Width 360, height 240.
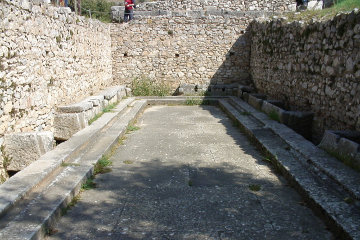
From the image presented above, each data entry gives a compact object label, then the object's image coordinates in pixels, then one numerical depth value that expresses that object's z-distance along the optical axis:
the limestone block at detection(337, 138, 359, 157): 3.92
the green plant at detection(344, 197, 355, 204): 3.15
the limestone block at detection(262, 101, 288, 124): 6.45
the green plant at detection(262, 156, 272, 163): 4.95
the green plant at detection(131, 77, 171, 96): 12.01
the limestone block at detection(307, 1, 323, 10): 10.96
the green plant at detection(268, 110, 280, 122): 6.81
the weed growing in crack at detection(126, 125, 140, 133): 7.12
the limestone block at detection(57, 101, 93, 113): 6.49
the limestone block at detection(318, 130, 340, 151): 4.36
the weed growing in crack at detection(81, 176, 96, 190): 3.98
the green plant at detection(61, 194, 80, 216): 3.36
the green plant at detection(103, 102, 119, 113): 8.23
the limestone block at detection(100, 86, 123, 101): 8.96
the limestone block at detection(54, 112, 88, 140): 6.13
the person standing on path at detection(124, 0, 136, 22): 12.33
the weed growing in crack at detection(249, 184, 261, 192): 3.96
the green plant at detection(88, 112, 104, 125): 6.92
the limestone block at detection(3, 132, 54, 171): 4.58
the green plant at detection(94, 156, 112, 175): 4.57
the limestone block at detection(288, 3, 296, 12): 13.03
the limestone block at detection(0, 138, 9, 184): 4.43
